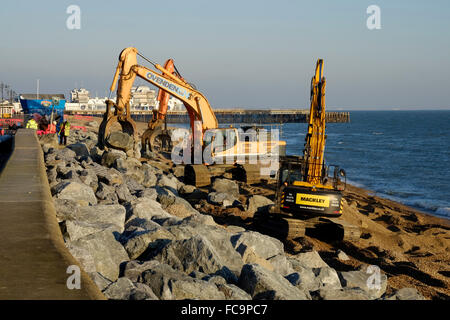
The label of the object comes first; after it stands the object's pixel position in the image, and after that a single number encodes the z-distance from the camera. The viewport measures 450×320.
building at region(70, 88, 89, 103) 183.32
